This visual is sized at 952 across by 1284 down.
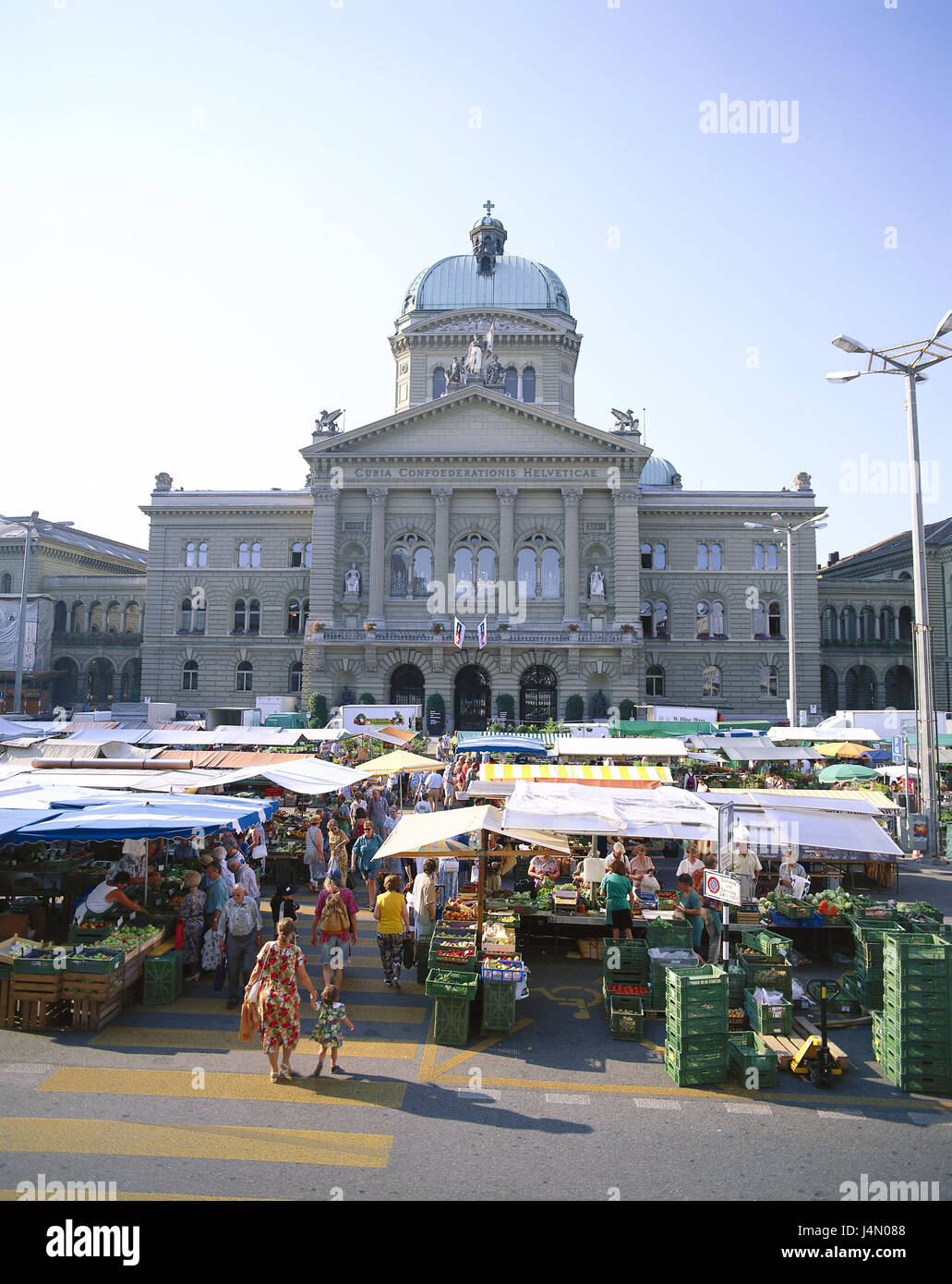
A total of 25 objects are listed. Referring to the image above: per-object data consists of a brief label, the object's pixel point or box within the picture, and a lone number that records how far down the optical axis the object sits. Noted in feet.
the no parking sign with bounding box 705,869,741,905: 40.04
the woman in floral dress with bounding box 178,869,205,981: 43.80
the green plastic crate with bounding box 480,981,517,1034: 37.99
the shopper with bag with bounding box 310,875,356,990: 40.04
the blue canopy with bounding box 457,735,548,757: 90.63
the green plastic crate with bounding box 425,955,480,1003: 36.86
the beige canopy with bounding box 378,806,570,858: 41.29
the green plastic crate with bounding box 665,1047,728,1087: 33.01
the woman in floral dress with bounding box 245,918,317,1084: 32.14
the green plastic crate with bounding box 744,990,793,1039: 36.88
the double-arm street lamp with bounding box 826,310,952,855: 80.38
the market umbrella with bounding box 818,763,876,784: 83.87
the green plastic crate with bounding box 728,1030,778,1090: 32.94
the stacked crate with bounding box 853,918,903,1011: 41.52
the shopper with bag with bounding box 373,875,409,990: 42.37
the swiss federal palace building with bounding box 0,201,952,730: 168.14
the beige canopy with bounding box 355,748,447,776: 73.26
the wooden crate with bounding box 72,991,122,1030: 36.94
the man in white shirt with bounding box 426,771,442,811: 78.07
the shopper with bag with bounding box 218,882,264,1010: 40.14
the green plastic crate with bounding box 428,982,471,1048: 36.88
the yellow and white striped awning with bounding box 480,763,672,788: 64.95
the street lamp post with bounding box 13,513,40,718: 138.21
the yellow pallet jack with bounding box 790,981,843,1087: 33.35
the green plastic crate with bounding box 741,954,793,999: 40.16
